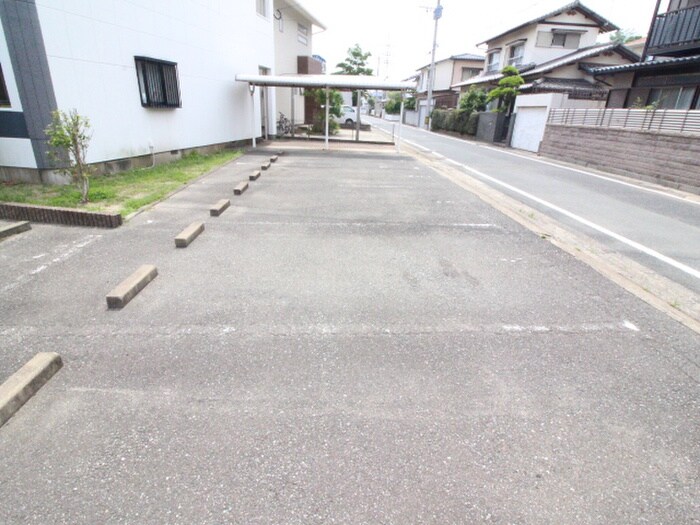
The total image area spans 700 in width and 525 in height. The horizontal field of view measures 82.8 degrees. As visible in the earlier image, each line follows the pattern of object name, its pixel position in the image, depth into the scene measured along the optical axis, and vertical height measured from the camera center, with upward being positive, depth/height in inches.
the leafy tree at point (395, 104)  1808.6 +43.8
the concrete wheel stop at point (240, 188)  299.0 -58.8
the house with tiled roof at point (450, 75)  1572.3 +157.1
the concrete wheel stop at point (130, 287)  132.2 -61.0
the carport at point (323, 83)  545.0 +35.6
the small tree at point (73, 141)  227.0 -22.8
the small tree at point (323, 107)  783.7 +7.5
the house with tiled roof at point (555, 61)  781.9 +135.9
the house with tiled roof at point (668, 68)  569.3 +82.1
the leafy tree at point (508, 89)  839.1 +58.7
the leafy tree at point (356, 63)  1255.5 +142.7
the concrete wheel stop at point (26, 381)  86.7 -61.9
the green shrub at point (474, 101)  1039.0 +39.8
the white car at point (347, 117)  1219.2 -16.8
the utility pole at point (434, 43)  1270.9 +218.9
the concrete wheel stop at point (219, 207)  241.2 -59.5
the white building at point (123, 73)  264.4 +21.8
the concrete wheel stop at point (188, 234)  189.2 -60.4
